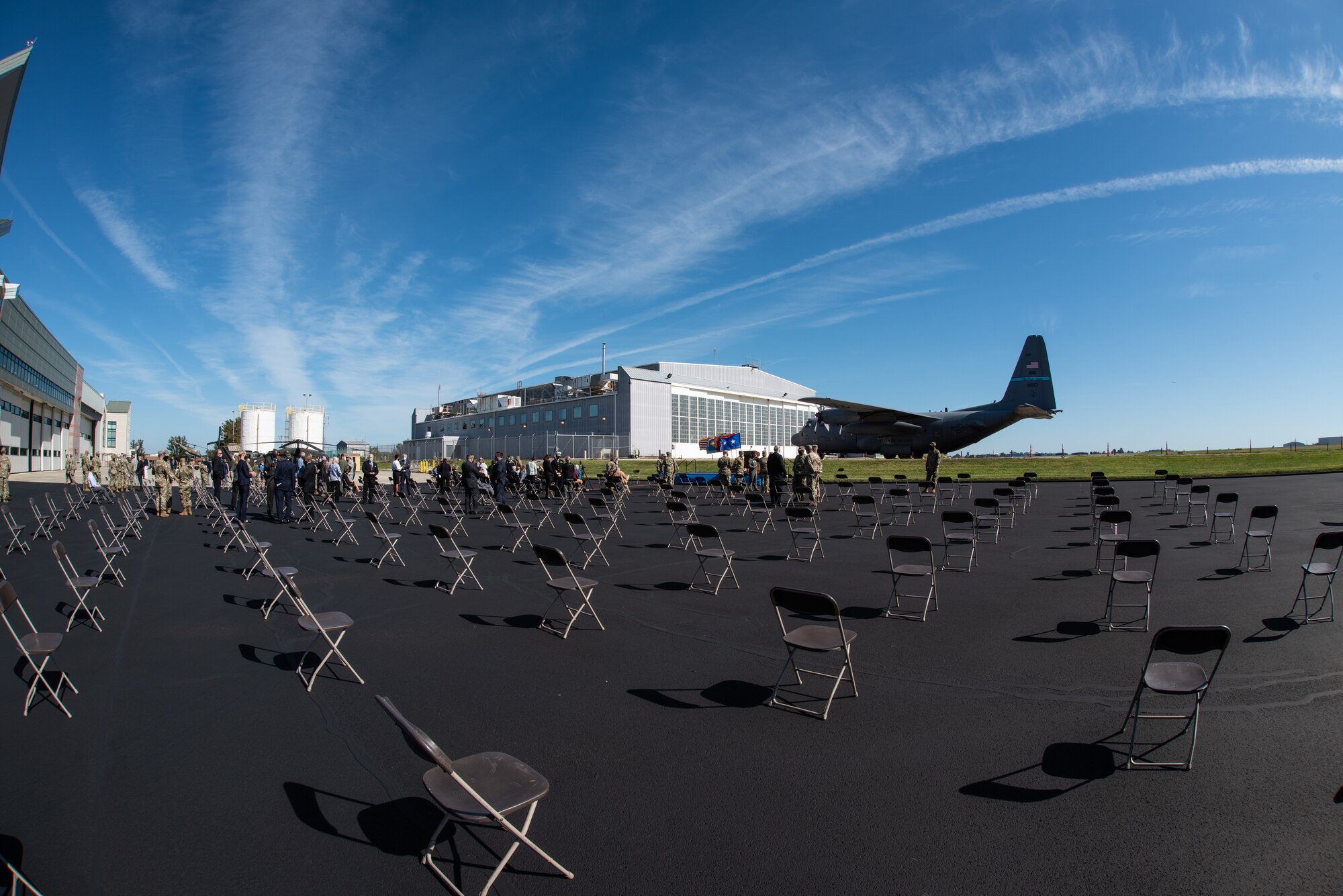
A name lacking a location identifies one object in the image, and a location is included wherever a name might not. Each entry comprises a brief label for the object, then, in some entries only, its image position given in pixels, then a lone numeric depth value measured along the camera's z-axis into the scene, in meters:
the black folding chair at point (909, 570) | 6.50
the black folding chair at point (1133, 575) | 6.11
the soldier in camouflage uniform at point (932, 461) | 22.06
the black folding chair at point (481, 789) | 2.36
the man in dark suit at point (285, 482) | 16.20
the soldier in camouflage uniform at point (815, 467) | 16.42
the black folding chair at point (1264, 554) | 8.30
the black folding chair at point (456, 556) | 8.34
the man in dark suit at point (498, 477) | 19.44
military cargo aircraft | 34.81
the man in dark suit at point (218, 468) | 18.84
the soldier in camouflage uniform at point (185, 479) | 20.02
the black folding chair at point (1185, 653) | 3.43
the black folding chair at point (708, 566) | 7.95
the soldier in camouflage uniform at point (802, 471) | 16.52
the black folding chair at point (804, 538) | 9.41
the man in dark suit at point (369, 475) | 19.38
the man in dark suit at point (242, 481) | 15.88
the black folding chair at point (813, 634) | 4.18
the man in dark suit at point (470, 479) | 17.78
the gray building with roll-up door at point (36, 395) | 32.50
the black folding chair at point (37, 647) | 4.41
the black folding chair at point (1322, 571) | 6.10
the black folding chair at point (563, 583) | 6.22
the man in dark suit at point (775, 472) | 18.16
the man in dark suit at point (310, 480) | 17.14
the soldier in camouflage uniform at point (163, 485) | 18.05
